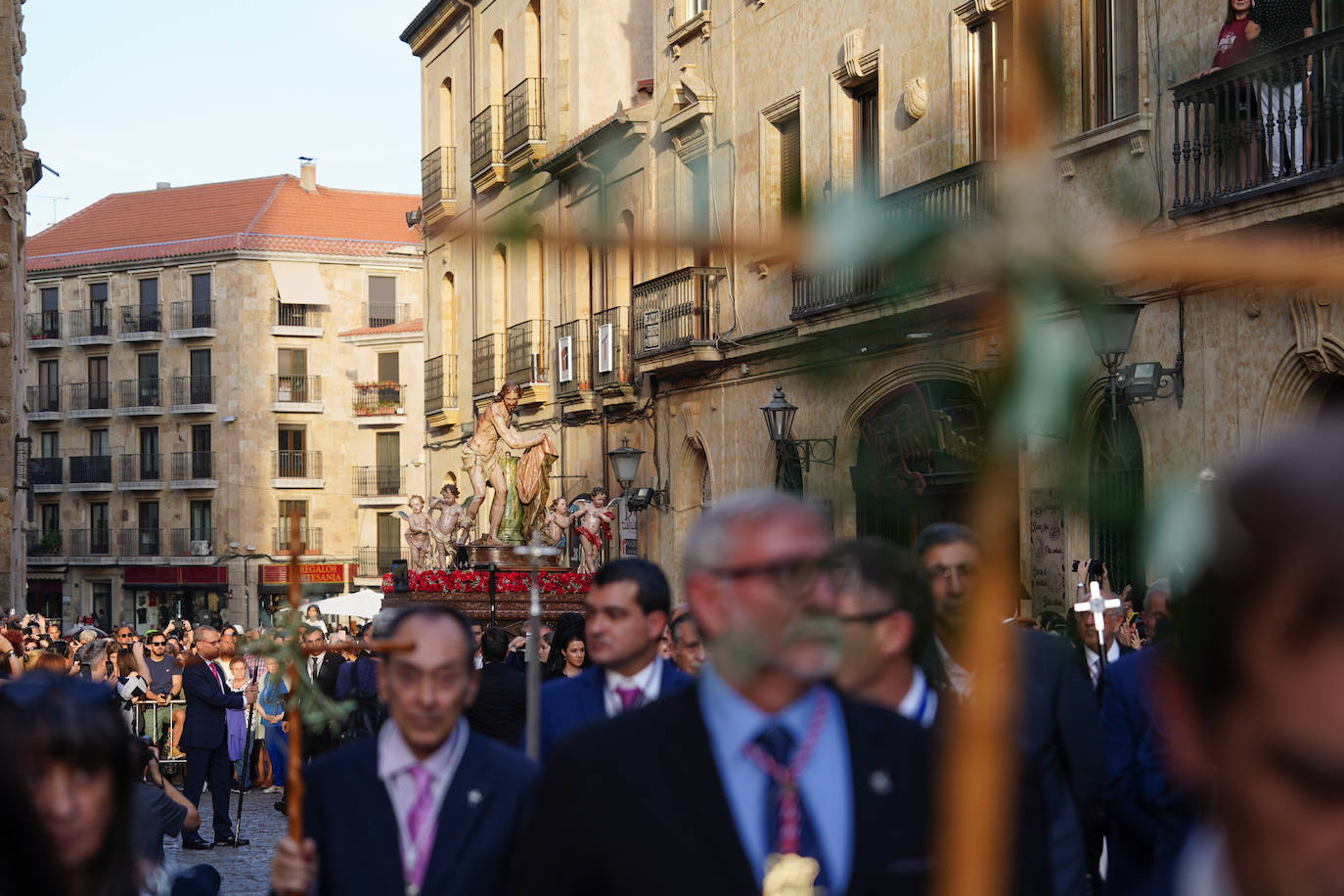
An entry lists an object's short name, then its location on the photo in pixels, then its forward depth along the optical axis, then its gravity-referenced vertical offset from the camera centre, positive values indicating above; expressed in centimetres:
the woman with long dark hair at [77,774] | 285 -51
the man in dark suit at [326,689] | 1092 -156
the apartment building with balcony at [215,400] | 5759 +242
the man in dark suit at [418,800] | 358 -72
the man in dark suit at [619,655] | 506 -59
